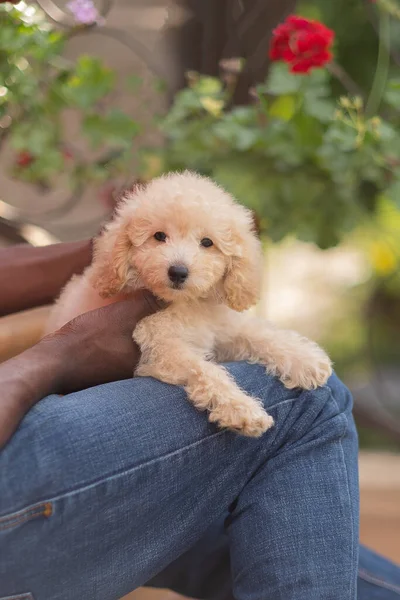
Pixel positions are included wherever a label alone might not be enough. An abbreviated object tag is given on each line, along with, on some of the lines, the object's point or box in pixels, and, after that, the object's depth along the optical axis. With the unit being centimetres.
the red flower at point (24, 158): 161
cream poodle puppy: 107
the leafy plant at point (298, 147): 145
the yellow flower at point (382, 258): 172
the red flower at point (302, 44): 140
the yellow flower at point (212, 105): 153
